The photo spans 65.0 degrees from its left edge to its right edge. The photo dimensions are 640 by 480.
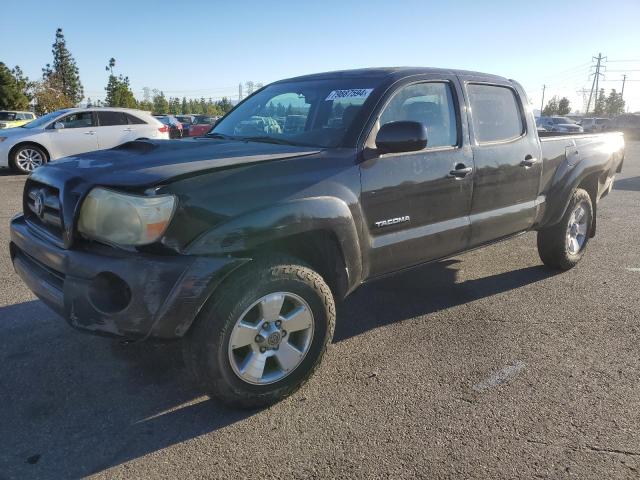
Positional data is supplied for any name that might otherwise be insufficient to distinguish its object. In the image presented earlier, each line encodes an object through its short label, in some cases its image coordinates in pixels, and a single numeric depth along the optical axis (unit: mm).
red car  32641
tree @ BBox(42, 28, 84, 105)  57250
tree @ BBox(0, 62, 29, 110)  42281
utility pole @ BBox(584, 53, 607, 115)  92125
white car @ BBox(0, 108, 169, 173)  11586
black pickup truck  2377
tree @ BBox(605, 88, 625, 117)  88750
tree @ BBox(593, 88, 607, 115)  87881
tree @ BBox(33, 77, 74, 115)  41531
